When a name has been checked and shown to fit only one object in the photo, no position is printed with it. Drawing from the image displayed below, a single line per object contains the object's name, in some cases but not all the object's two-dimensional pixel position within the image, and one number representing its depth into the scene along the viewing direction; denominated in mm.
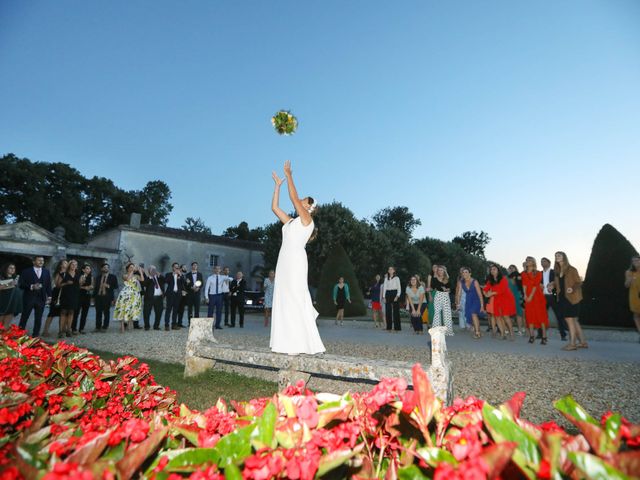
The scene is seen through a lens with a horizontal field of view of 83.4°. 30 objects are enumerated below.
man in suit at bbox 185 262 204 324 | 12883
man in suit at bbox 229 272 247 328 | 14502
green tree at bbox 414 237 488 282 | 63719
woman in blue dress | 11133
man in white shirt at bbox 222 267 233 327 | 13425
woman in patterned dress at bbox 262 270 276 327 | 14719
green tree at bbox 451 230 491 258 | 108062
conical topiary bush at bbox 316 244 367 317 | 23375
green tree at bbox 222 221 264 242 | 74675
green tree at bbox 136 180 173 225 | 58531
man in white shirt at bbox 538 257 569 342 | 10273
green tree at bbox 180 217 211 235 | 93875
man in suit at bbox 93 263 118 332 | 11328
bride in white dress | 4621
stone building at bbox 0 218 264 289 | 30688
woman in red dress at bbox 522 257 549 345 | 9555
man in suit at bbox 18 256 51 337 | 9430
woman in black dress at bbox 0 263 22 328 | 8438
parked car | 23828
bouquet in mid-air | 5926
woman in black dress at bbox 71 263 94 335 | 10883
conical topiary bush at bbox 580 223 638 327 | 16500
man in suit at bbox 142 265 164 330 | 12547
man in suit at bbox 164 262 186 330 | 12531
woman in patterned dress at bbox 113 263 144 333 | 11625
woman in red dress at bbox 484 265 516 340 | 10633
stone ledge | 3561
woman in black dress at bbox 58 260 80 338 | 10047
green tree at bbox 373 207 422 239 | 85125
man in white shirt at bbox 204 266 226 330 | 12961
